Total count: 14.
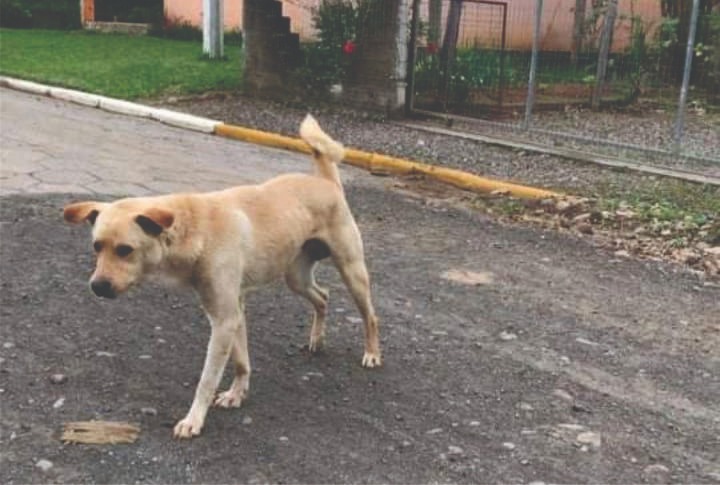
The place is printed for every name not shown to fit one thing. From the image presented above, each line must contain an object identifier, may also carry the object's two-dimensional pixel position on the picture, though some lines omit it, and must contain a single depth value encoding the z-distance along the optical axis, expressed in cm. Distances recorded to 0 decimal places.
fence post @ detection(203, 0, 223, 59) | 1791
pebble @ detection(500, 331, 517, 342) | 492
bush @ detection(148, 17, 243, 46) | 2398
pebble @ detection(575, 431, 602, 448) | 376
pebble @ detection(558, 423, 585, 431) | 389
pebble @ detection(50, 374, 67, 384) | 415
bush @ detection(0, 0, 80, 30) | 2745
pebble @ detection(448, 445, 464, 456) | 363
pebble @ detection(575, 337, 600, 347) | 488
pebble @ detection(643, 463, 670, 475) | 355
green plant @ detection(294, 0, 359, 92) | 1268
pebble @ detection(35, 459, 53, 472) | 342
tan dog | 335
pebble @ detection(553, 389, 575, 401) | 419
